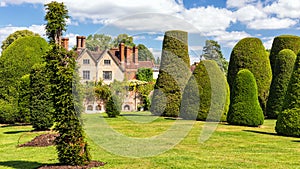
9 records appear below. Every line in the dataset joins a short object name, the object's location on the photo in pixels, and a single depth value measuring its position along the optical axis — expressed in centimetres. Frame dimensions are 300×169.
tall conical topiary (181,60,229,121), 1866
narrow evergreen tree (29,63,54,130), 1373
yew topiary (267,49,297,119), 2273
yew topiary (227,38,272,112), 2348
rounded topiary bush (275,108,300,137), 1322
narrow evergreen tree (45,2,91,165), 705
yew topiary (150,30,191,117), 2122
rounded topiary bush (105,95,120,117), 2239
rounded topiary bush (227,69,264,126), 1652
